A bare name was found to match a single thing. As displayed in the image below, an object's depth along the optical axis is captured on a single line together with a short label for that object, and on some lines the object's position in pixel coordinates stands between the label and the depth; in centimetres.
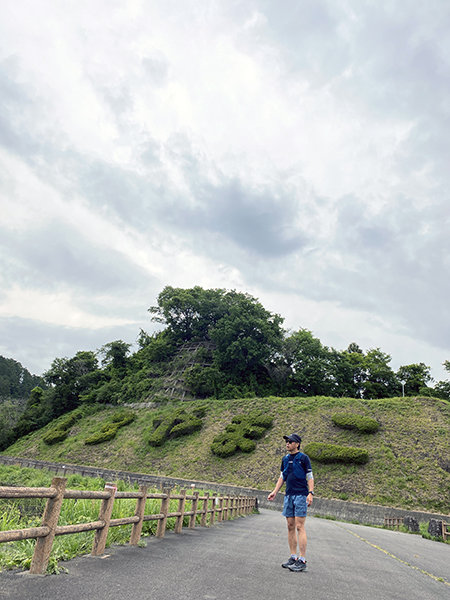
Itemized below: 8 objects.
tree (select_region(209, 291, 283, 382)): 4932
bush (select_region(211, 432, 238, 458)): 2991
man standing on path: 588
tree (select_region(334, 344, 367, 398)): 5134
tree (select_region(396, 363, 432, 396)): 5678
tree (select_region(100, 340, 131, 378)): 5759
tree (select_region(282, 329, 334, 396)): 4881
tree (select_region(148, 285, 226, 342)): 5956
